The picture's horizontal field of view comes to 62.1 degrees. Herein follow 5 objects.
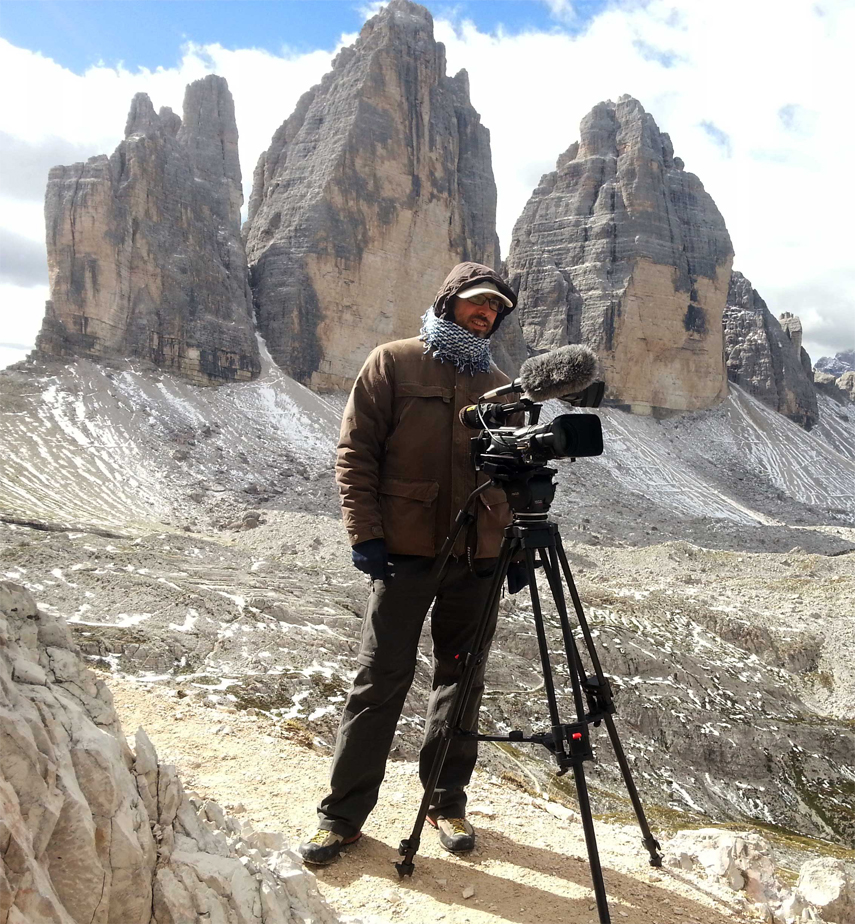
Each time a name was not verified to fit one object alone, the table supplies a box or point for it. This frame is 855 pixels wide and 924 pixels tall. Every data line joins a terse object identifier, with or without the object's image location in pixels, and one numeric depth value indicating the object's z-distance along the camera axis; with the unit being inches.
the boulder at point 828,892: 116.1
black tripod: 104.6
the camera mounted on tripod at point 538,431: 98.7
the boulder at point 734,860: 119.4
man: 117.0
